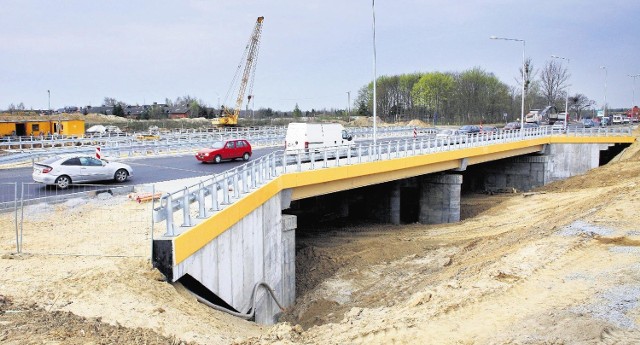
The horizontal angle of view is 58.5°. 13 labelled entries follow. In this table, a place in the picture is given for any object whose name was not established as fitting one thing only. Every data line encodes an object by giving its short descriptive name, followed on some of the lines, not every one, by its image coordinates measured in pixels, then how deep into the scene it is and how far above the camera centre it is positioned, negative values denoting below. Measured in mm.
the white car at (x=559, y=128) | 56200 -168
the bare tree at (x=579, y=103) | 130825 +5518
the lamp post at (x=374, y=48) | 28625 +3963
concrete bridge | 13125 -2771
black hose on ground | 12469 -4589
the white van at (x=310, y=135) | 30531 -488
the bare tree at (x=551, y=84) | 125250 +9306
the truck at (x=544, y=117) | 93812 +1610
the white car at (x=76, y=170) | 20844 -1710
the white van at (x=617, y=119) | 102088 +1343
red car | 33062 -1501
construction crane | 87625 +8207
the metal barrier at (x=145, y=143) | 32912 -1327
